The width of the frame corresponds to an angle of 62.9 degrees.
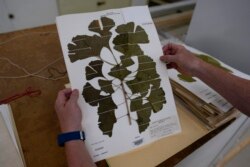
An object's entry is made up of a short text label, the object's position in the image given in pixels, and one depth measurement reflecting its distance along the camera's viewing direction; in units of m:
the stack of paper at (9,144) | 0.48
